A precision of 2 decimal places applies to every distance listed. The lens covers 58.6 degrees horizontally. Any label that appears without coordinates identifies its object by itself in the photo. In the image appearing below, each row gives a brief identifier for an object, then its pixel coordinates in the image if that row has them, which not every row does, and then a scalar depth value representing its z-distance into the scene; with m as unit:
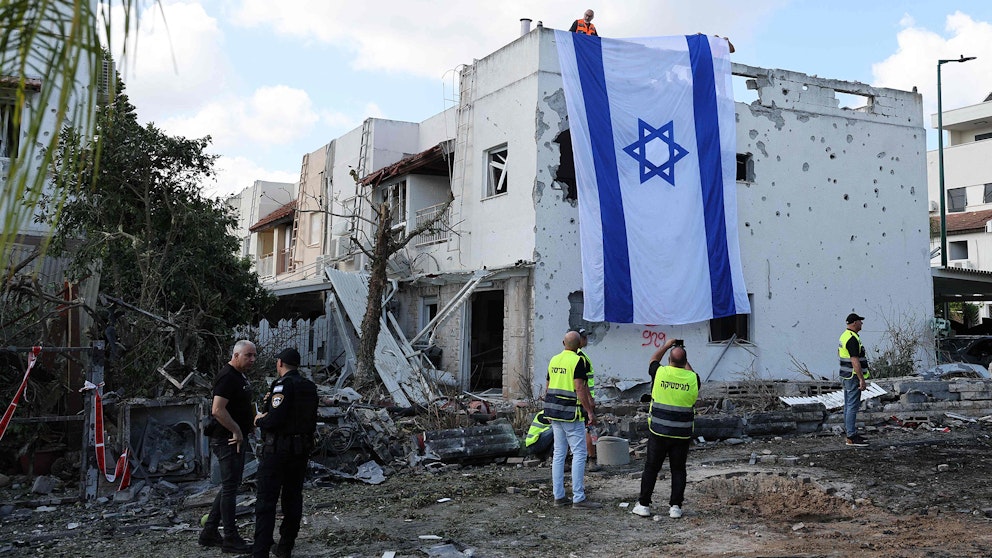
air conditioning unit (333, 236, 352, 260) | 24.16
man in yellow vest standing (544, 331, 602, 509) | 8.92
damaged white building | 18.28
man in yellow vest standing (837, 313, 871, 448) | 12.34
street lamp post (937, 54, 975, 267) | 27.37
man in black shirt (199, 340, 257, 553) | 7.34
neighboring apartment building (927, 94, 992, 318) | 40.78
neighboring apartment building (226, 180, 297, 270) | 33.09
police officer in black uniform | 6.72
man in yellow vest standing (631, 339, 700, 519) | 8.23
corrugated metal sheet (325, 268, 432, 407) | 17.45
